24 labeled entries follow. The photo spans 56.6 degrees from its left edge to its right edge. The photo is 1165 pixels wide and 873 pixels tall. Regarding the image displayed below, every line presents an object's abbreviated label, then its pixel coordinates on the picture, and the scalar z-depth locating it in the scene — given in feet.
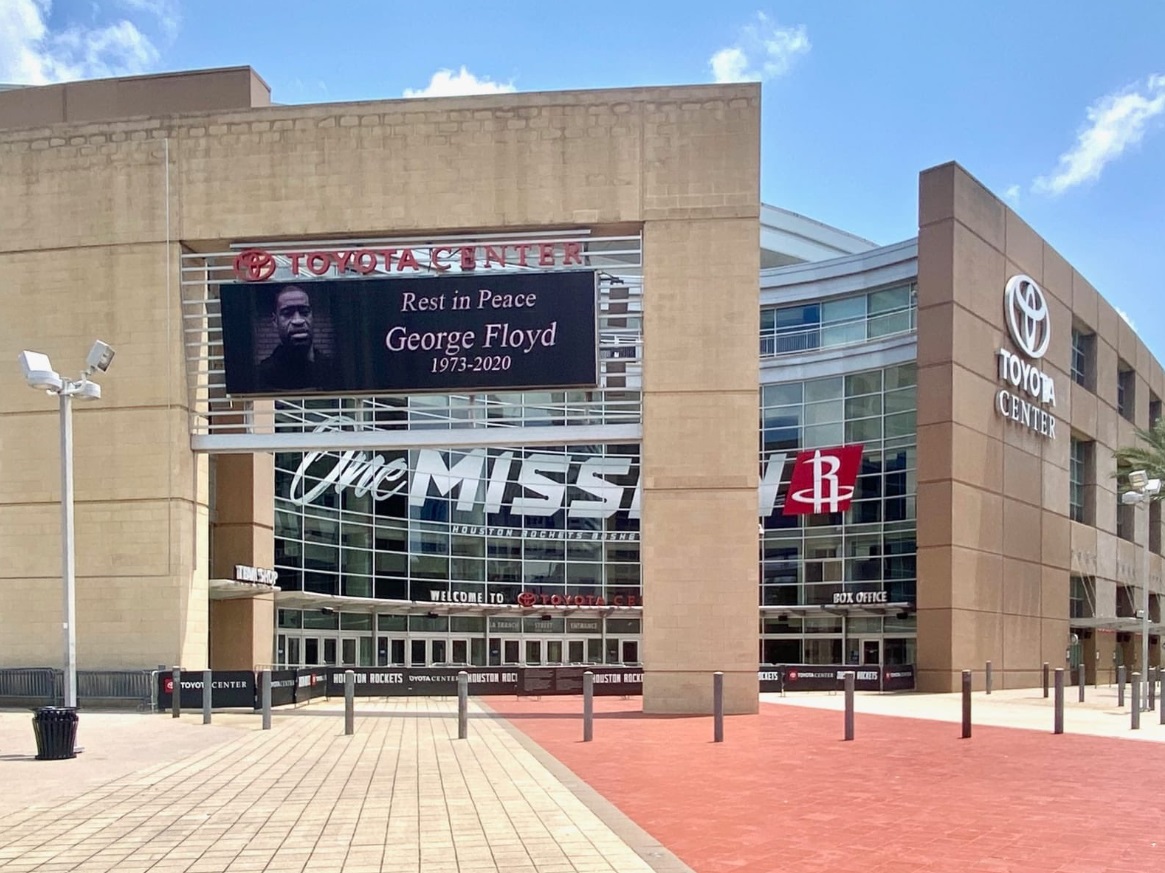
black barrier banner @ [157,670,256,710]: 70.64
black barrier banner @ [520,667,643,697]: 88.79
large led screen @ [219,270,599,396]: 76.48
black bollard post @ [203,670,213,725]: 63.00
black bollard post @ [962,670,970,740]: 55.88
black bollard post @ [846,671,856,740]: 54.49
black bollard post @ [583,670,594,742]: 54.08
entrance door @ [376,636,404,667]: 132.46
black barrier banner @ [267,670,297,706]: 75.15
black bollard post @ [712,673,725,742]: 53.67
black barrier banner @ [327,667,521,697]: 87.15
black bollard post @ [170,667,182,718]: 67.31
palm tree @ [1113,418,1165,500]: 126.72
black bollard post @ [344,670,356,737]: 55.26
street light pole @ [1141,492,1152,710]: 85.12
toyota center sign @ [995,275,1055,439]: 124.47
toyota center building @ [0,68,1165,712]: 74.90
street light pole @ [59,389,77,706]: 50.75
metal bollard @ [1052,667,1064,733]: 59.62
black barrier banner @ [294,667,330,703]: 80.01
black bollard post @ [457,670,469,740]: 52.54
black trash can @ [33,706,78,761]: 45.11
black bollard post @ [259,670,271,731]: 59.21
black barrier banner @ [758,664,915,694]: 104.12
